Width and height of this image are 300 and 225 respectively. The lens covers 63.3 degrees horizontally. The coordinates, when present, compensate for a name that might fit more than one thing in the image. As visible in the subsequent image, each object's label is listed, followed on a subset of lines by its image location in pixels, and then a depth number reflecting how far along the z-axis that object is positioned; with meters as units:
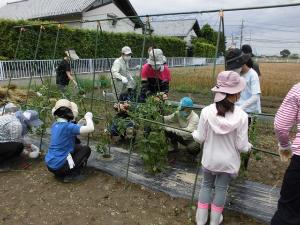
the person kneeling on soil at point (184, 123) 2.91
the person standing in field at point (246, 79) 2.52
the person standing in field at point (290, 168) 1.52
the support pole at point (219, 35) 2.28
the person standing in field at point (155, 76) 3.48
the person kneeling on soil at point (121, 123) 2.98
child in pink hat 1.93
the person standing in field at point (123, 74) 3.87
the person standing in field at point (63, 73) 5.81
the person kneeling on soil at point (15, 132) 3.10
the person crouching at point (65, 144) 2.74
